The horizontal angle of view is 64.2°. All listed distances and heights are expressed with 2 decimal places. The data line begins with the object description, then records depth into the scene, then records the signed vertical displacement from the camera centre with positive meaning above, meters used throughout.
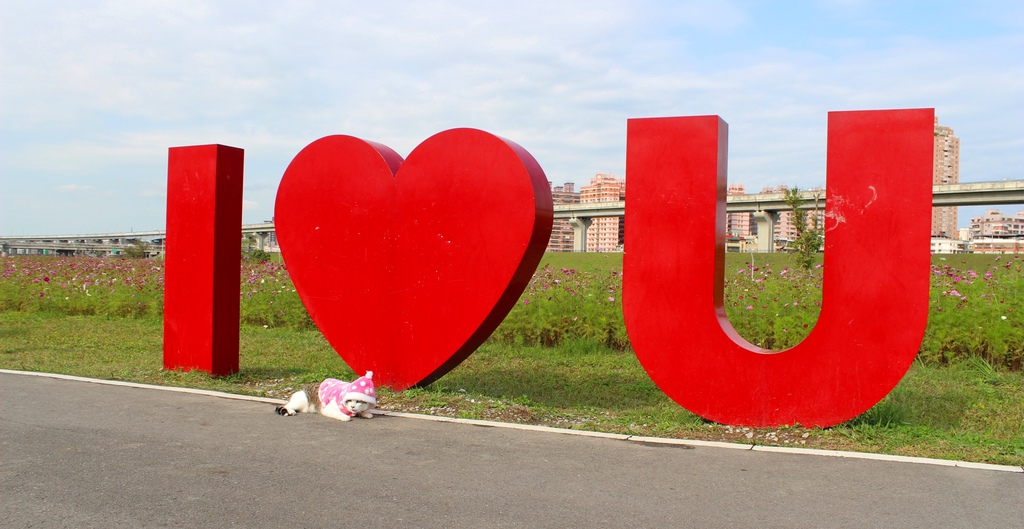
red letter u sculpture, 5.71 -0.07
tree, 17.27 +0.60
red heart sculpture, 7.00 +0.14
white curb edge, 5.05 -1.24
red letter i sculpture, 8.63 -0.09
